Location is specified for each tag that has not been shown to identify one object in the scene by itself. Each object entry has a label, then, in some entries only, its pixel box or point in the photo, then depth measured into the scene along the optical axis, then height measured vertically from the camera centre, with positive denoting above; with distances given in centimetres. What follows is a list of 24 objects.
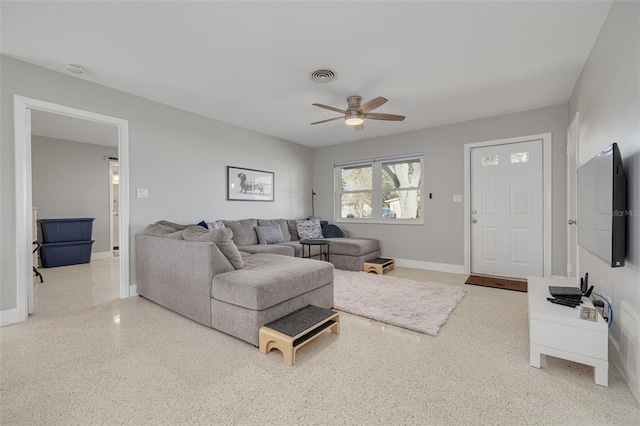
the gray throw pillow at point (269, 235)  465 -40
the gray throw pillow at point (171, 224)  345 -15
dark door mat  367 -101
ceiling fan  329 +114
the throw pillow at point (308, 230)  526 -36
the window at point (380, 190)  509 +40
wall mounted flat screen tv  164 +1
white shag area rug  259 -100
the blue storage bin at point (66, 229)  505 -32
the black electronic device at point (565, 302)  189 -64
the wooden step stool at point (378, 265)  438 -88
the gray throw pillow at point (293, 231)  539 -38
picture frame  465 +47
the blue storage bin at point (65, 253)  503 -76
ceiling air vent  280 +138
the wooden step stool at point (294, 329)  189 -85
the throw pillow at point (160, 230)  304 -21
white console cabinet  165 -78
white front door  399 -1
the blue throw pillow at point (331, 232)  556 -42
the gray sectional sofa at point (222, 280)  216 -60
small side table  434 -63
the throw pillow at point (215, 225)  405 -19
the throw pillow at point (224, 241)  252 -27
